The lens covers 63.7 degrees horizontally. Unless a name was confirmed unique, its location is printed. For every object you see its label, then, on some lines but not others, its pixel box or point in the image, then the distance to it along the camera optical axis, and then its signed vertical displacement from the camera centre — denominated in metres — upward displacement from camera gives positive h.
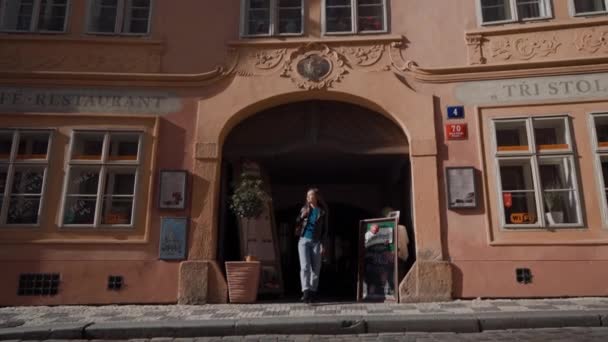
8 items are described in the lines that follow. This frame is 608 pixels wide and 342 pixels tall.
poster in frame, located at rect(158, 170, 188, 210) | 8.50 +1.29
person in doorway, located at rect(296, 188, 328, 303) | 7.68 +0.34
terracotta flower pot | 8.06 -0.25
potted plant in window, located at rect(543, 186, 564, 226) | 8.23 +1.00
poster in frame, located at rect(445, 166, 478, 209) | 8.32 +1.32
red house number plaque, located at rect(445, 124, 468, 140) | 8.63 +2.34
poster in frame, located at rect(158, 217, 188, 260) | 8.33 +0.45
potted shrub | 8.08 +0.11
